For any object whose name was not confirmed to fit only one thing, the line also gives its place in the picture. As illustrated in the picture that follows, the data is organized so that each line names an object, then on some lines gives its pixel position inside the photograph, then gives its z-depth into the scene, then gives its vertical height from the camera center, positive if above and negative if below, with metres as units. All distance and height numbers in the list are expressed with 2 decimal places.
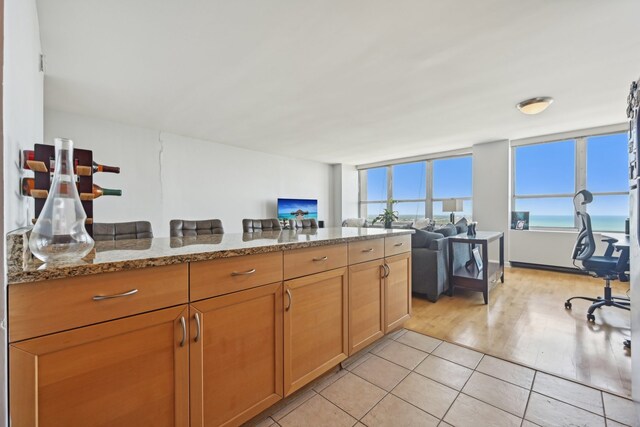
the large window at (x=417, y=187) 6.27 +0.65
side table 3.08 -0.79
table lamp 5.12 +0.10
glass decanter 0.86 -0.03
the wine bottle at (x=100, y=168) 1.50 +0.26
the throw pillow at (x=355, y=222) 7.47 -0.29
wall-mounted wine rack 1.15 +0.19
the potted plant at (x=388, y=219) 3.94 -0.11
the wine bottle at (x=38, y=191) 1.15 +0.11
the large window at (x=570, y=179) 4.39 +0.56
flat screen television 6.58 +0.09
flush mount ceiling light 3.15 +1.27
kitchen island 0.75 -0.43
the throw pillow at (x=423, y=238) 3.22 -0.32
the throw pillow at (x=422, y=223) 6.34 -0.27
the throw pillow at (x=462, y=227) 4.06 -0.24
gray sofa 3.11 -0.62
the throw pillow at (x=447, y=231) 3.55 -0.26
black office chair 2.57 -0.51
